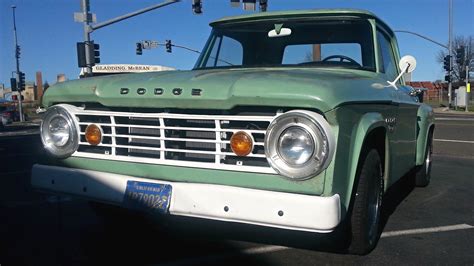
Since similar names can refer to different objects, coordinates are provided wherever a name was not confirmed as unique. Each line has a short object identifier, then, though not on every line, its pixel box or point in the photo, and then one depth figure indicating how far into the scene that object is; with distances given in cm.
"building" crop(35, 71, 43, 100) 7068
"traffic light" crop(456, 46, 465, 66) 3089
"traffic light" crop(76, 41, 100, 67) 1945
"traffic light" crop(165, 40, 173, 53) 3391
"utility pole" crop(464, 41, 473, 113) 5519
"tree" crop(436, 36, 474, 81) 5614
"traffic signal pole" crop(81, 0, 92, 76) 1931
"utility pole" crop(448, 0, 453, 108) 3229
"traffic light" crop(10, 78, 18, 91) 3574
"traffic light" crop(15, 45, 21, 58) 3706
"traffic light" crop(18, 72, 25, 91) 3573
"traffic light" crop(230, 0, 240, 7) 1696
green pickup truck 272
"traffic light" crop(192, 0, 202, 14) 1906
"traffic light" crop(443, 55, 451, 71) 3192
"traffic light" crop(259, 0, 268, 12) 1683
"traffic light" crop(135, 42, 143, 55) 3281
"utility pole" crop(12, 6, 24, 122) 3548
